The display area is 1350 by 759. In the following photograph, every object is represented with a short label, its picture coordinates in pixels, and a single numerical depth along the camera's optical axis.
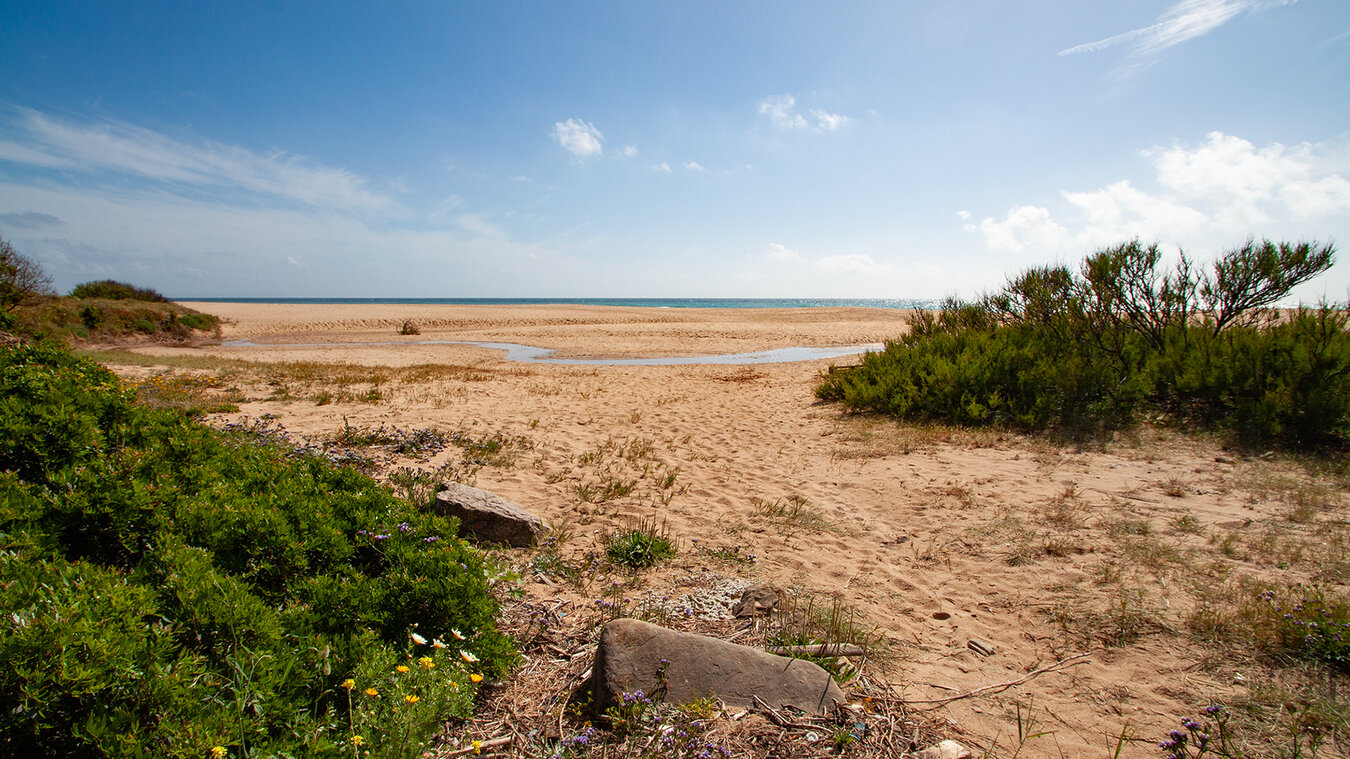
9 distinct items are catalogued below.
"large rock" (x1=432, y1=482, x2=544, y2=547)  4.69
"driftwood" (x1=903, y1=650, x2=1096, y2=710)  2.96
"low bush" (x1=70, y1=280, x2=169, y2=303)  27.67
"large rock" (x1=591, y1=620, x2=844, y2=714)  2.56
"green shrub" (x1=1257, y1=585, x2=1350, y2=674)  2.99
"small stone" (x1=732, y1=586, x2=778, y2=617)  3.59
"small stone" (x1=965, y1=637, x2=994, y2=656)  3.39
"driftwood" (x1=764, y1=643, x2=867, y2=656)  3.04
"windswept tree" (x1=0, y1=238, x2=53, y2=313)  16.33
